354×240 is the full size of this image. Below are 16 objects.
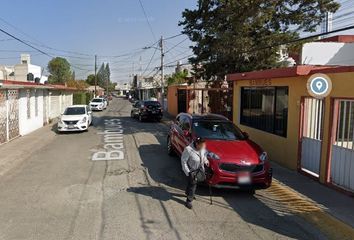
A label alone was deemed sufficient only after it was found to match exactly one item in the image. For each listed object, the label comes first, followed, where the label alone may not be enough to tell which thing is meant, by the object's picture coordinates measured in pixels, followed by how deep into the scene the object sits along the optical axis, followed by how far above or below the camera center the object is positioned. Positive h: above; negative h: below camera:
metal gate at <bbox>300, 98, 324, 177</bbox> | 9.42 -1.08
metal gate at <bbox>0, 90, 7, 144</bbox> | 15.73 -1.26
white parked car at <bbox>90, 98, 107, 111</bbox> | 42.06 -1.58
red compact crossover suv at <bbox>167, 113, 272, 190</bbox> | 7.81 -1.39
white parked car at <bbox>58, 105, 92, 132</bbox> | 19.91 -1.69
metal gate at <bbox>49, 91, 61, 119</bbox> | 28.95 -1.23
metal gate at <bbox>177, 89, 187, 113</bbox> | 29.48 -0.67
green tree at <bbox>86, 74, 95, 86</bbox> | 129.50 +3.84
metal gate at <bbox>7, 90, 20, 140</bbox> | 17.10 -1.21
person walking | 7.19 -1.44
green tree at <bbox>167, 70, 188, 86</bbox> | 47.13 +1.83
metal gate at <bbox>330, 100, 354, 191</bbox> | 8.23 -1.06
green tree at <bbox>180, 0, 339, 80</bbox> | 16.06 +3.13
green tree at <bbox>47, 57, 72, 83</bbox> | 88.31 +4.92
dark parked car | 26.98 -1.44
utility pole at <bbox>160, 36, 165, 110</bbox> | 39.81 +1.21
